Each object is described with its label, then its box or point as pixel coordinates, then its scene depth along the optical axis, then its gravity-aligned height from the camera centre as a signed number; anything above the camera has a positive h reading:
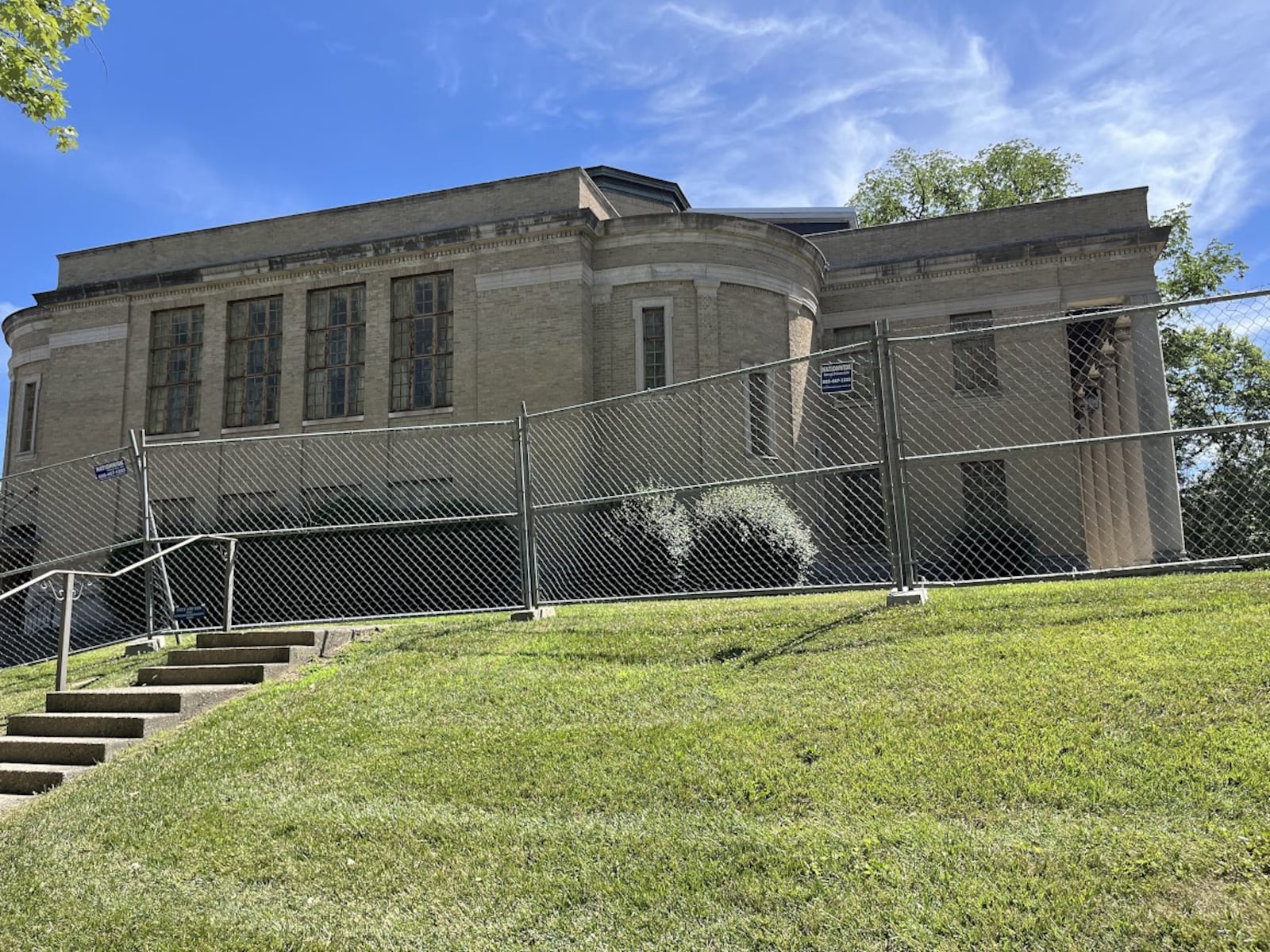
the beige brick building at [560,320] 20.39 +6.07
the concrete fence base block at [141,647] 10.45 -0.61
